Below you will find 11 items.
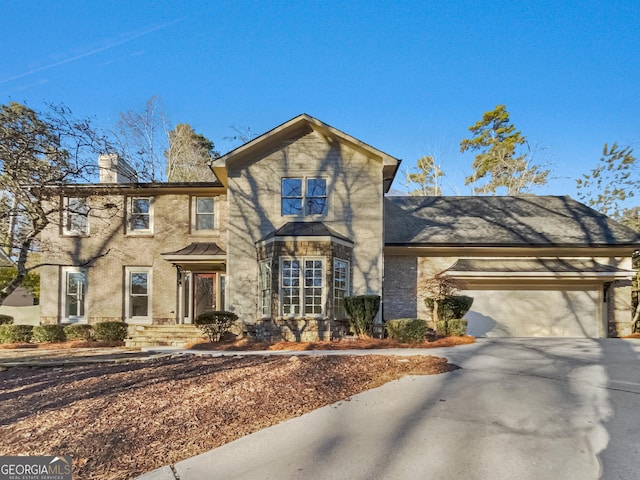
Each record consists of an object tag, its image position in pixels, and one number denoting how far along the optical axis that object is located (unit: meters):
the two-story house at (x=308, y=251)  14.43
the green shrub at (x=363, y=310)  13.42
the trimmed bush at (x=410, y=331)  12.23
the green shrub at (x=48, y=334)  14.86
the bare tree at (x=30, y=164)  10.19
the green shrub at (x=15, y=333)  15.05
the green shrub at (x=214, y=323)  13.78
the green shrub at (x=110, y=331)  14.58
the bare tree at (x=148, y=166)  27.27
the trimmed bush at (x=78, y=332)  15.12
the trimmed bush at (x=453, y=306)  13.66
